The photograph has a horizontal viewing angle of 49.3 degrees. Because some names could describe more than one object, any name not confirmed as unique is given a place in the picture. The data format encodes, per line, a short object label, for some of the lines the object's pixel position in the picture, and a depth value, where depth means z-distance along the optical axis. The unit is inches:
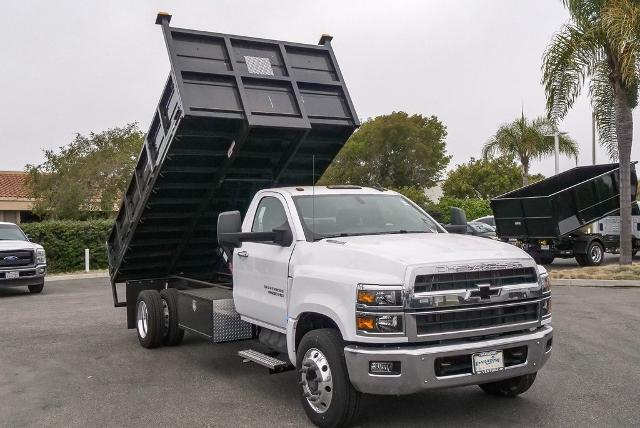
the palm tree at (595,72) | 691.4
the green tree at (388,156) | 2053.4
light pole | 1255.5
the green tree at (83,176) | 1125.7
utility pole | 1722.4
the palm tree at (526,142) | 1390.3
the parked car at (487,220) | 1234.7
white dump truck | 204.7
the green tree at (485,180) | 2105.1
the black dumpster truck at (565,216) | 741.9
